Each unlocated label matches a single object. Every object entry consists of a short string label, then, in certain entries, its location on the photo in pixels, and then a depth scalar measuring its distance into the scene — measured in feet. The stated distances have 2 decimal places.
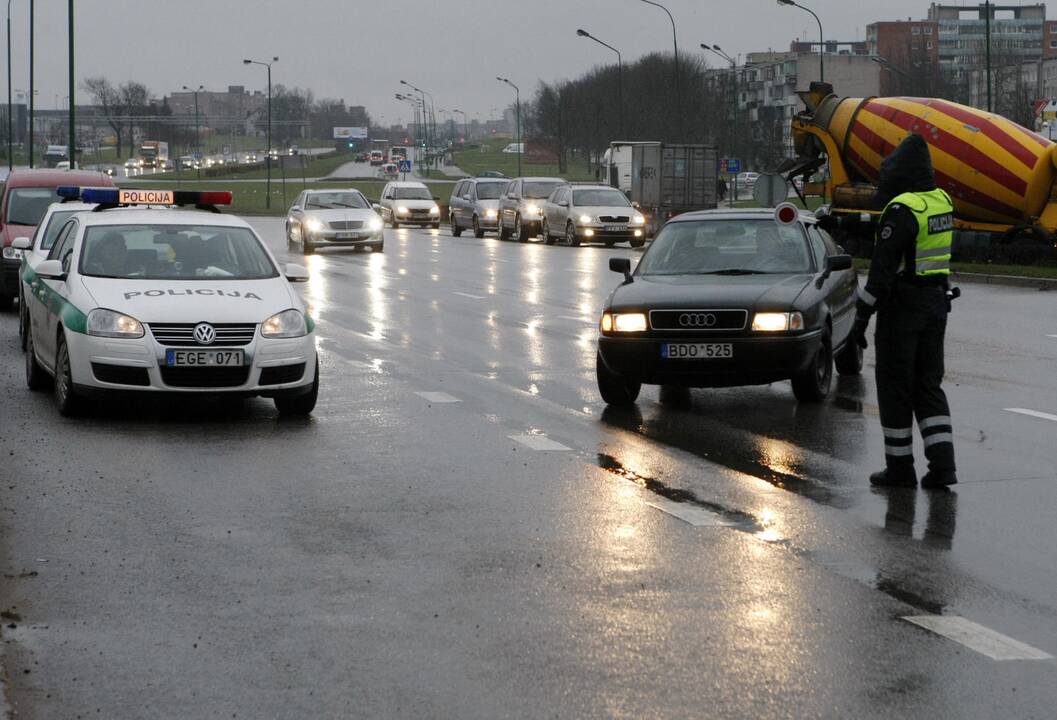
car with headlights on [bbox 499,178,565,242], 161.99
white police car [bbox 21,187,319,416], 39.29
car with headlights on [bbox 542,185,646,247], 147.95
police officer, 30.66
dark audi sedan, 40.81
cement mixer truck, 106.52
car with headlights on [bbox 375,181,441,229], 203.41
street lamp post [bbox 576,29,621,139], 242.78
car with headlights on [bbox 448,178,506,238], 174.09
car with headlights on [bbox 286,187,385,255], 135.44
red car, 75.51
